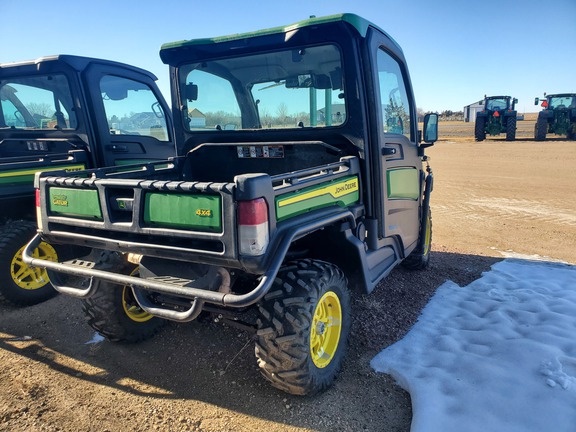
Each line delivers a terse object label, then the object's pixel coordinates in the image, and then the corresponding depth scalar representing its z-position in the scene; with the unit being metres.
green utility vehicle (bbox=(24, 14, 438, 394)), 2.34
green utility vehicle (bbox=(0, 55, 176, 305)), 4.09
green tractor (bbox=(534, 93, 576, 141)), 20.80
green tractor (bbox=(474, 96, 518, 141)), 21.75
